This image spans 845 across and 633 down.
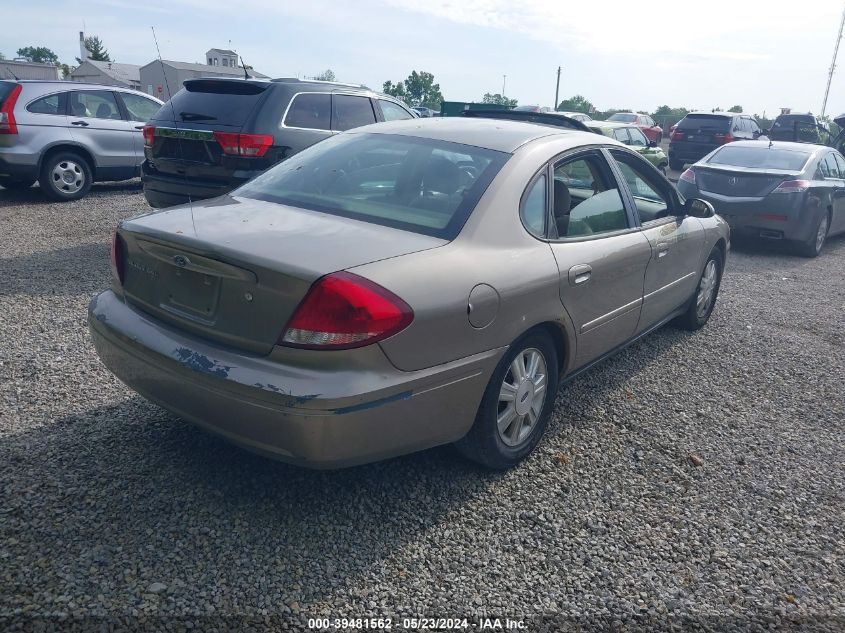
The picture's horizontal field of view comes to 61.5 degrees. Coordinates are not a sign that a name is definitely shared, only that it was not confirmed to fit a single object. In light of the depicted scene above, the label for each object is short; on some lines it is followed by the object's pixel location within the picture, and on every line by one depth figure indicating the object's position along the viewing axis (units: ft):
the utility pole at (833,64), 128.20
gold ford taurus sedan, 8.40
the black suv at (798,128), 77.15
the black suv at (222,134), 21.30
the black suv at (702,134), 65.05
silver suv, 31.50
